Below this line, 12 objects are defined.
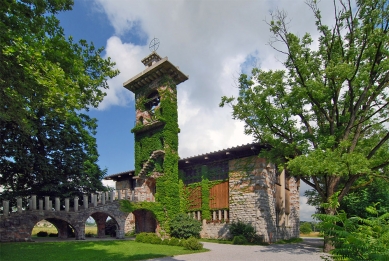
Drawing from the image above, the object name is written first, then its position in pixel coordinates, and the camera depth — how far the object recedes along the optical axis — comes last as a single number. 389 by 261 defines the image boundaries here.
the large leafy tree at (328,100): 13.59
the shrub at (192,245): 15.52
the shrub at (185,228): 20.27
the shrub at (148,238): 18.94
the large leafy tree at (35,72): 8.50
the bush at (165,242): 18.14
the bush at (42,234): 25.97
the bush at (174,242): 17.52
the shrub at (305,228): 38.22
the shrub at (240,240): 18.98
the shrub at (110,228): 27.42
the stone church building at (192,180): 20.78
